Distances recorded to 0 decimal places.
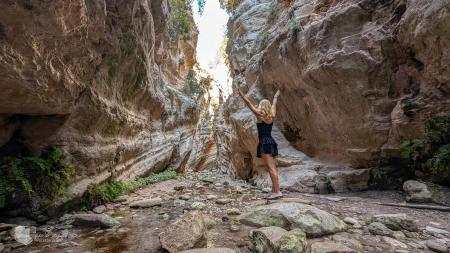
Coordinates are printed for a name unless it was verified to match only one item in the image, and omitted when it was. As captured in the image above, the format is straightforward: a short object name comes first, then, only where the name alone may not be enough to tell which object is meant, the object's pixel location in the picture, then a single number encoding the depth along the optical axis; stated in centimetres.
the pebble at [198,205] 444
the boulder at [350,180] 592
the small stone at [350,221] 346
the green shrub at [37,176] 372
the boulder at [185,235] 255
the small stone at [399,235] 293
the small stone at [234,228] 323
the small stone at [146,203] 471
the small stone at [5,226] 332
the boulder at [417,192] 438
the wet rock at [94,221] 353
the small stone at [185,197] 529
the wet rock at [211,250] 232
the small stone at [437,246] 263
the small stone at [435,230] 312
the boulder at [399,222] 318
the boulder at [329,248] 244
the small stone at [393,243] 271
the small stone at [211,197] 530
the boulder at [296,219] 302
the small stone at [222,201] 487
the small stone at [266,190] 638
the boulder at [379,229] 306
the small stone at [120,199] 535
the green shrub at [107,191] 475
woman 545
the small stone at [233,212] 407
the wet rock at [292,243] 232
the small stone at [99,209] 451
